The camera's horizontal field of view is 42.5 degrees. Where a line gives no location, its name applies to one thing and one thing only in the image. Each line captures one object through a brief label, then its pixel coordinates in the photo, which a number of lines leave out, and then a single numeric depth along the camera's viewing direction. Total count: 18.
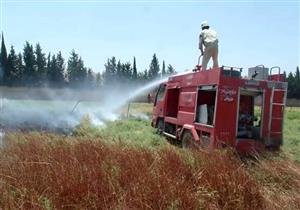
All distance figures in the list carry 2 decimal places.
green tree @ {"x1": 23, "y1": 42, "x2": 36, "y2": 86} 54.20
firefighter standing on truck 12.03
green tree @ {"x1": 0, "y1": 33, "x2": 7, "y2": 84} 52.10
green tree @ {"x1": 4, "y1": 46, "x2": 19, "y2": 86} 52.03
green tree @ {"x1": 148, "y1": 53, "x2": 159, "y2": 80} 83.31
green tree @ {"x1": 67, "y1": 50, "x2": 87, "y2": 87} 60.32
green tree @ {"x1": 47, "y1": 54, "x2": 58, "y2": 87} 55.66
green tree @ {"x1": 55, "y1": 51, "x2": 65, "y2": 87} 57.03
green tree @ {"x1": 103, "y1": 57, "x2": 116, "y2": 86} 69.00
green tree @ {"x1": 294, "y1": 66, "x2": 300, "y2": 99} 83.19
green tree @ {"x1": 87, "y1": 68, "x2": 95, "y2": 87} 62.04
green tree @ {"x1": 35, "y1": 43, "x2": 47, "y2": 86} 55.32
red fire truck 9.98
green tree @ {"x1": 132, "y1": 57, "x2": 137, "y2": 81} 73.04
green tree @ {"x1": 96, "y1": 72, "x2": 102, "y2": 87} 60.03
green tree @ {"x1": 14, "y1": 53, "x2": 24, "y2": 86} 52.79
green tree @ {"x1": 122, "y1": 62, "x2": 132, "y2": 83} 70.50
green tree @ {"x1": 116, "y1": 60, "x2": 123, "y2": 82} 68.96
